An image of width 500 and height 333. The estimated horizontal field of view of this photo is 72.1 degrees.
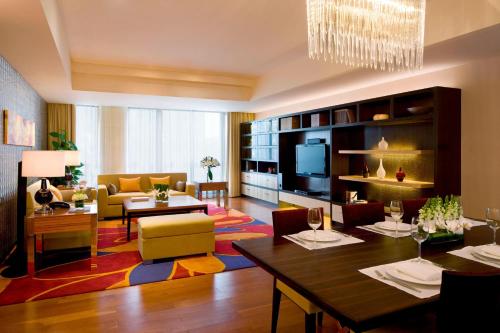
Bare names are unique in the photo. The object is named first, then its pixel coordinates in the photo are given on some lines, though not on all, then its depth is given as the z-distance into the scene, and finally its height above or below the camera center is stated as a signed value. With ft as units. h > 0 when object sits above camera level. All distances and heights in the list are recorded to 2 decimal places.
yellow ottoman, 12.33 -2.69
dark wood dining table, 3.76 -1.53
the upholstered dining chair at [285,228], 7.03 -1.43
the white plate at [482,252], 5.31 -1.40
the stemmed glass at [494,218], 6.11 -0.96
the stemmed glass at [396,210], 6.56 -0.87
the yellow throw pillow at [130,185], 22.35 -1.40
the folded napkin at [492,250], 5.38 -1.37
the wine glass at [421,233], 5.30 -1.06
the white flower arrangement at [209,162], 24.35 +0.13
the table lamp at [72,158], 19.17 +0.30
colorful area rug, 10.05 -3.63
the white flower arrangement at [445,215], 6.22 -0.92
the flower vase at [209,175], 24.09 -0.78
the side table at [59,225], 11.09 -2.04
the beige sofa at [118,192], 19.97 -1.79
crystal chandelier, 6.93 +2.91
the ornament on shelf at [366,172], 17.45 -0.39
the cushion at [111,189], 21.26 -1.58
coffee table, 15.49 -2.01
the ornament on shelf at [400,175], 15.24 -0.47
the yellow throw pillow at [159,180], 23.20 -1.12
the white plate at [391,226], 7.23 -1.33
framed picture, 12.59 +1.42
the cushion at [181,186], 23.12 -1.50
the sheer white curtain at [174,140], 28.09 +2.01
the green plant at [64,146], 22.52 +1.16
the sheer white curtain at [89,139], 26.40 +1.90
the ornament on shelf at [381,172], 16.44 -0.36
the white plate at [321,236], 6.33 -1.37
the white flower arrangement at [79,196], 12.42 -1.20
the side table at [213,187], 22.86 -1.55
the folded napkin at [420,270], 4.47 -1.44
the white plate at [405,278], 4.33 -1.48
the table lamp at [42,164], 11.16 -0.02
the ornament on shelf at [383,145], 16.10 +0.93
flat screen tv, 20.12 +0.27
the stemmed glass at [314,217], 6.09 -0.94
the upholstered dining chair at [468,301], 3.83 -1.55
